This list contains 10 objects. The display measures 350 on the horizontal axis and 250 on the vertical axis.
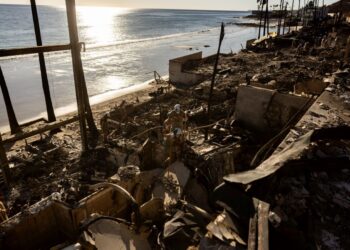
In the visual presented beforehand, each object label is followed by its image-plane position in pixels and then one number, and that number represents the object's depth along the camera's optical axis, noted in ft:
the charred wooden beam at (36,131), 27.70
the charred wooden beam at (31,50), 24.20
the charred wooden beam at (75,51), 30.76
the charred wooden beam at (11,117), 38.34
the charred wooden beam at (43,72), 39.91
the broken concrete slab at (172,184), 20.90
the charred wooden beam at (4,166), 25.65
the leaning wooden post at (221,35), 29.84
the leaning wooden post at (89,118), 36.27
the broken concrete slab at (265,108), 27.45
